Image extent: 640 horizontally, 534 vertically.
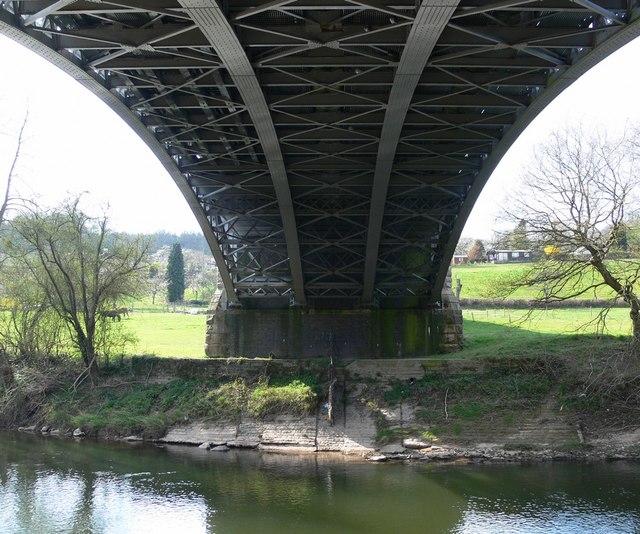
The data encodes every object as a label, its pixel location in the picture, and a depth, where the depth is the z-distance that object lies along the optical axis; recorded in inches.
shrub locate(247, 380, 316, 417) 884.6
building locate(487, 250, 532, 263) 2501.8
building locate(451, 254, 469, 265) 2883.9
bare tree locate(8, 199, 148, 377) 983.0
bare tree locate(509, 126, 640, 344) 772.6
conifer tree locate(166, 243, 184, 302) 2460.6
